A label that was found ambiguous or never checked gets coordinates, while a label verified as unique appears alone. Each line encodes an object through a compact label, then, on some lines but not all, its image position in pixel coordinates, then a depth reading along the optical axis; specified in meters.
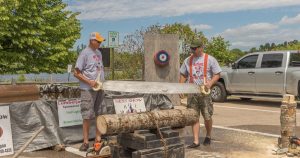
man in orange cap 7.05
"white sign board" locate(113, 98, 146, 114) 8.55
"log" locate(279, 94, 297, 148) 7.31
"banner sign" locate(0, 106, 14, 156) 6.99
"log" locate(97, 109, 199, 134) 6.14
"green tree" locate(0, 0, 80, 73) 23.91
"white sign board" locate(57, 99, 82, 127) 7.86
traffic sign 13.54
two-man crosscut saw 6.46
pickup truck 14.37
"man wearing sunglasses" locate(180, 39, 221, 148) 7.62
